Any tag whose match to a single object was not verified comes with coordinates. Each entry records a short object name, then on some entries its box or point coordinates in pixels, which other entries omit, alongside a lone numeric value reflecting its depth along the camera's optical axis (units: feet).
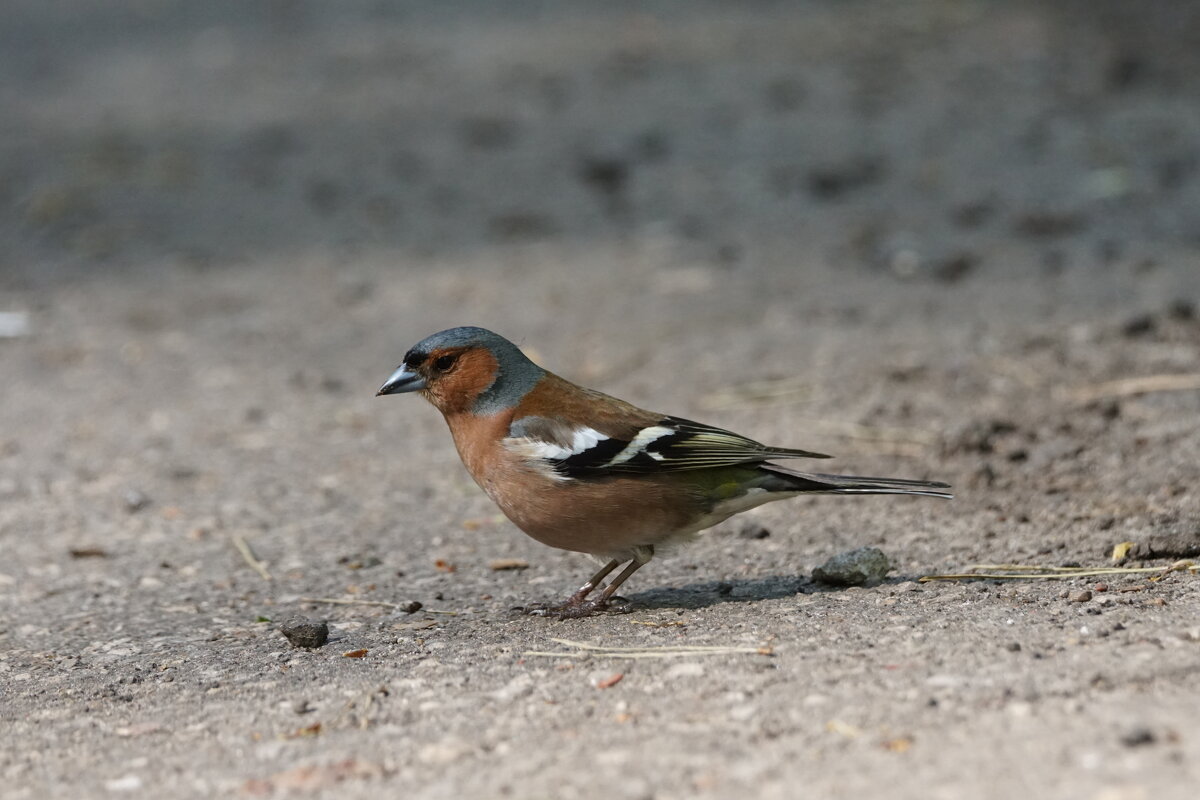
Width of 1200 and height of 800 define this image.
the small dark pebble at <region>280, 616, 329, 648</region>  27.76
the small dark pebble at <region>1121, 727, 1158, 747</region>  19.26
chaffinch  28.94
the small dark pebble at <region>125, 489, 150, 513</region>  39.32
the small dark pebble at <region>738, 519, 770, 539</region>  34.73
